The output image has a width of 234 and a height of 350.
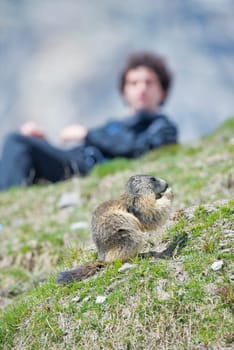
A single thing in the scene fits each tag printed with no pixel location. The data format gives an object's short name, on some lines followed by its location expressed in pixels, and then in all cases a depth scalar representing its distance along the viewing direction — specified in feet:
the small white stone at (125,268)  48.24
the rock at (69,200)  94.73
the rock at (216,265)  45.55
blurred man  118.73
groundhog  48.91
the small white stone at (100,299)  46.36
